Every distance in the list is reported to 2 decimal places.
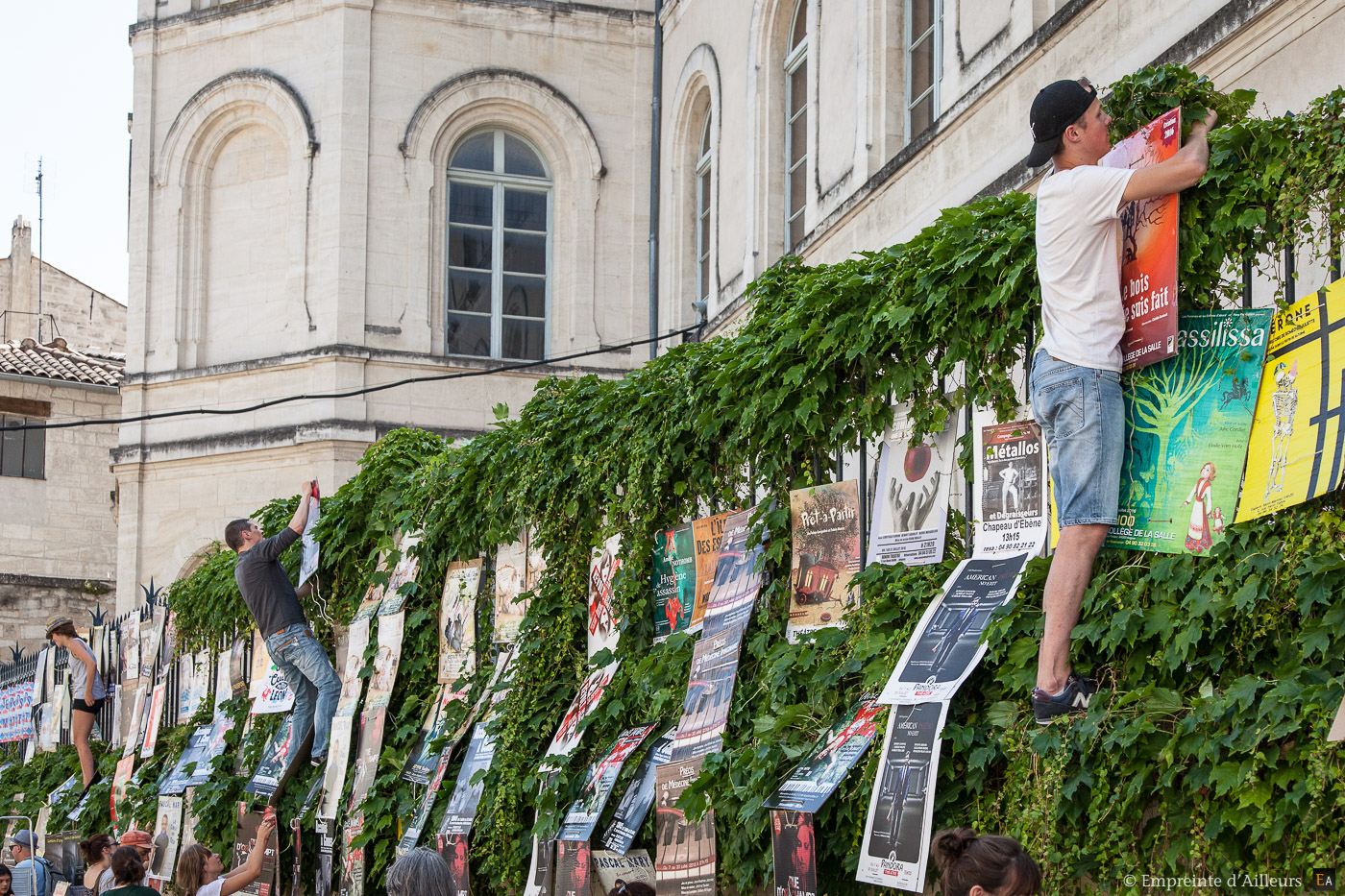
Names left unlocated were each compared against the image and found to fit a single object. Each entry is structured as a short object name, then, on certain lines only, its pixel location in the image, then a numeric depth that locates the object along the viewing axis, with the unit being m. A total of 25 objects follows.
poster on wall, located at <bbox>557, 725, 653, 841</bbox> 7.55
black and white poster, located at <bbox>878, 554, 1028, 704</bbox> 5.44
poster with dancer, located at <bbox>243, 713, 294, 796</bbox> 11.55
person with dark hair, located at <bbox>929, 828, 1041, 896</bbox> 4.25
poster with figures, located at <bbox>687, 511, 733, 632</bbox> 7.52
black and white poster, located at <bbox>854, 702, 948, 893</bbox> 5.32
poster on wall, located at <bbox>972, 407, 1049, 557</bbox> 5.55
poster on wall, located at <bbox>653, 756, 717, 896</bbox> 6.59
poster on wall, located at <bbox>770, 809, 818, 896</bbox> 5.84
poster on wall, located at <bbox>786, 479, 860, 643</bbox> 6.50
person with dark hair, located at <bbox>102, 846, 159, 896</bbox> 7.70
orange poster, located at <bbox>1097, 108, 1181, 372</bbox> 5.04
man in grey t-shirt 11.34
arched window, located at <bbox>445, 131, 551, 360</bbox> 21.12
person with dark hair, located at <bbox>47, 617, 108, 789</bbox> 16.34
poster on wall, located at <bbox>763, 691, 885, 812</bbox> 5.79
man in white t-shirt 5.01
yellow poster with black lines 4.51
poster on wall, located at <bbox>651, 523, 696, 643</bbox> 7.75
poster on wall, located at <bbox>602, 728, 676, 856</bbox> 7.30
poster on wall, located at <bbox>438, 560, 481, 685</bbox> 10.00
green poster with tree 4.86
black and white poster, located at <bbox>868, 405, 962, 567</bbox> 6.05
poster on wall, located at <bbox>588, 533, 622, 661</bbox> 8.35
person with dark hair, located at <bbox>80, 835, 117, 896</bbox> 9.97
